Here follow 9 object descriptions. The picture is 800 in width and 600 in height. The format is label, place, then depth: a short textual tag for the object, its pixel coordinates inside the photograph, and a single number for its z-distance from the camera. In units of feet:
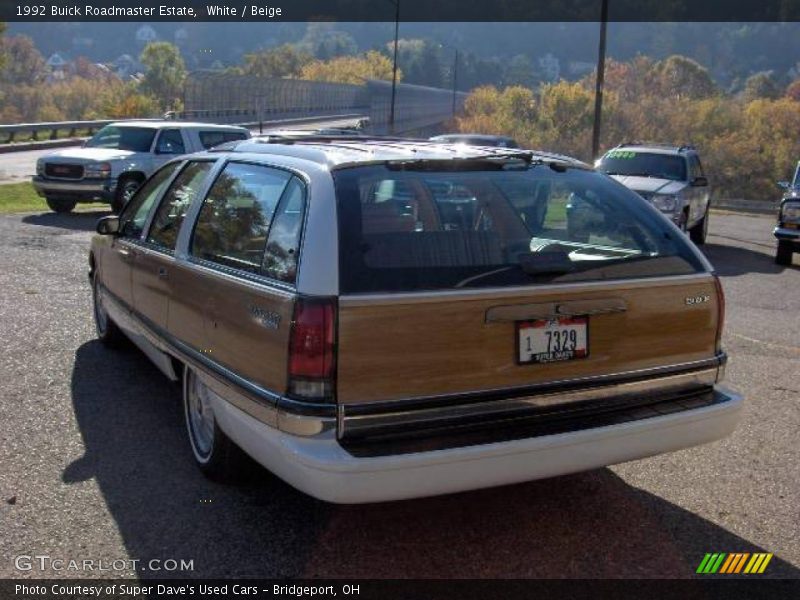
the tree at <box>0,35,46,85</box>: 367.86
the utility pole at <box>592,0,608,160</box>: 79.32
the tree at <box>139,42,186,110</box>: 331.77
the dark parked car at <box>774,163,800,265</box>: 46.50
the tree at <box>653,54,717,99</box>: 382.83
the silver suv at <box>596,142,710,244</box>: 48.47
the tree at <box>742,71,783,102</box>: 401.27
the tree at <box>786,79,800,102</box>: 367.25
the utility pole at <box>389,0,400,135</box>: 137.65
